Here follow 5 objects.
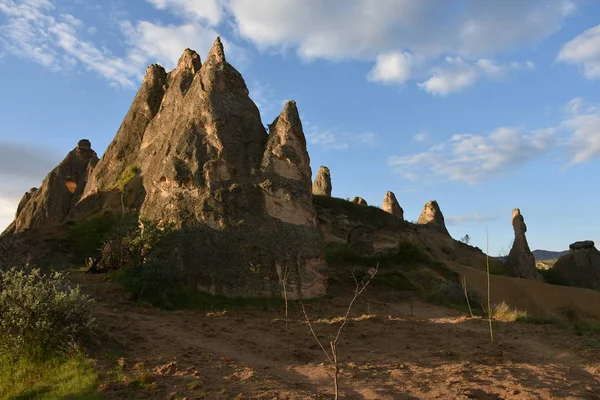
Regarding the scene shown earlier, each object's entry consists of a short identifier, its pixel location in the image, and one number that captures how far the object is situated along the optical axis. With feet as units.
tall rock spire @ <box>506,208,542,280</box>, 114.01
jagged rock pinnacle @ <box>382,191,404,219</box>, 169.99
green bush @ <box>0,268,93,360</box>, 30.53
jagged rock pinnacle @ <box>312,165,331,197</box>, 177.27
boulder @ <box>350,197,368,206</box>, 178.21
